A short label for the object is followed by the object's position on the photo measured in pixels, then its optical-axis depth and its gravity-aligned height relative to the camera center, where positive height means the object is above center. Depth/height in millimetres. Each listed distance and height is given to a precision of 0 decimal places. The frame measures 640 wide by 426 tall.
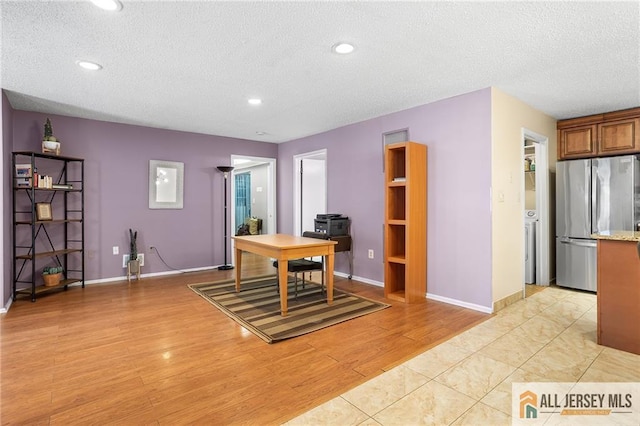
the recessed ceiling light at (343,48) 2516 +1305
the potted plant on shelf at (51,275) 4234 -805
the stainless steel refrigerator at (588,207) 3979 +60
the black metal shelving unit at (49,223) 3953 -120
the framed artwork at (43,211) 4152 +43
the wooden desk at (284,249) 3279 -399
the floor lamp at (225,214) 5801 -9
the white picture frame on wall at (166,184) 5281 +490
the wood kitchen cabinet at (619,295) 2566 -677
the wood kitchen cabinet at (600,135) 4102 +1039
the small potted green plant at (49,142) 4129 +923
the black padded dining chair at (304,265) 3795 -626
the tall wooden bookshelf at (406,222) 3830 -111
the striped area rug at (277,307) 3020 -1043
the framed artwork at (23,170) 3939 +539
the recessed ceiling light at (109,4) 1957 +1289
